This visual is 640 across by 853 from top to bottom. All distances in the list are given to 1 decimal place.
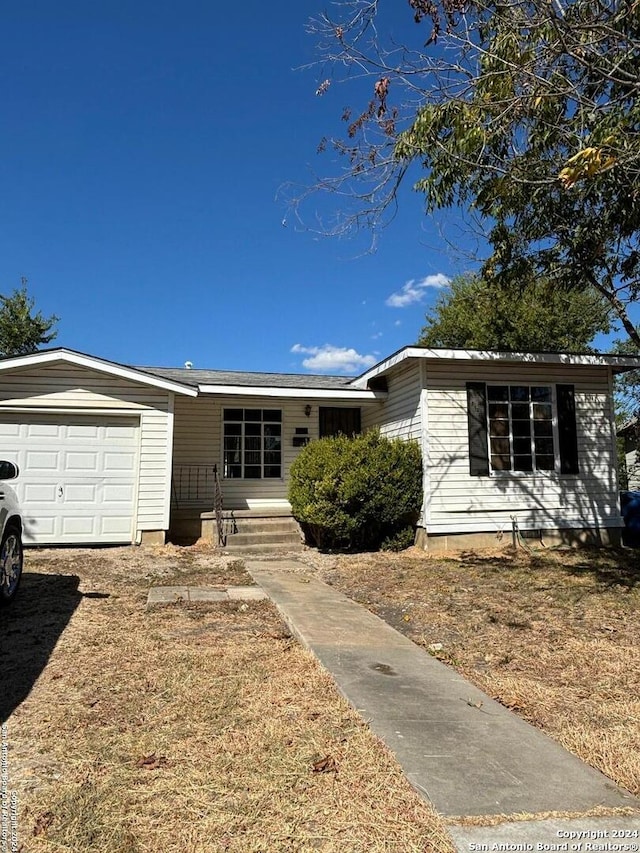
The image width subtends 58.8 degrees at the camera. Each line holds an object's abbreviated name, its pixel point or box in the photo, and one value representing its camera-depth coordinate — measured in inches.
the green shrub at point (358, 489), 379.9
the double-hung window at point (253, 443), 493.0
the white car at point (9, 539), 216.5
